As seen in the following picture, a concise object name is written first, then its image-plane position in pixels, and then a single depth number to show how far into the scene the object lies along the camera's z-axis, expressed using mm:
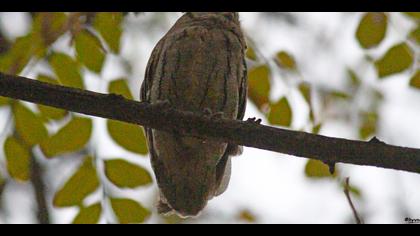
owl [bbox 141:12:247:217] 6895
